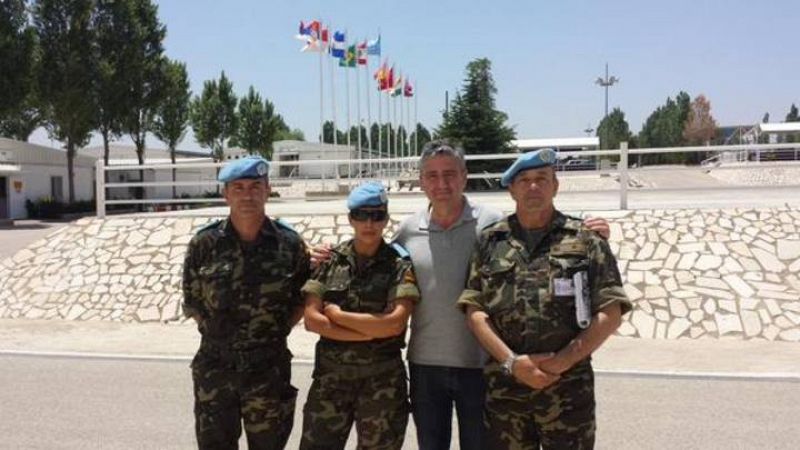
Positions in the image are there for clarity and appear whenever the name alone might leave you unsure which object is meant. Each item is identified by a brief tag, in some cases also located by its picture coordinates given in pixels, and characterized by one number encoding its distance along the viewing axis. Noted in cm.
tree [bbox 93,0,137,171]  3550
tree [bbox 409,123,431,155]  8074
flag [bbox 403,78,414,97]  5705
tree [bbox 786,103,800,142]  10674
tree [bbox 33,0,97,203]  3397
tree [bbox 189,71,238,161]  4891
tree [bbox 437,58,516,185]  3384
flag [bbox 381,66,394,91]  4581
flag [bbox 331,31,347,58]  3698
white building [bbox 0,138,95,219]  3208
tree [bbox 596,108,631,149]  8100
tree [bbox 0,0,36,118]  2961
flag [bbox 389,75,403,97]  4744
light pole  6975
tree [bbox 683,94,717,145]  8175
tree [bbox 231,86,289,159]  5219
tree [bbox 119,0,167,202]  3700
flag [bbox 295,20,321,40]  3456
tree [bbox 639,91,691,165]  8306
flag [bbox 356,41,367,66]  3941
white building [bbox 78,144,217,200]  3836
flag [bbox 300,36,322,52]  3447
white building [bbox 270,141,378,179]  4516
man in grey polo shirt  299
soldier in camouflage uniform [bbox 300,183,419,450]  294
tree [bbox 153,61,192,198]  4431
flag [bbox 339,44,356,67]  3820
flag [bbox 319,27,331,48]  3525
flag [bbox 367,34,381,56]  4097
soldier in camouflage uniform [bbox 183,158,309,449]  306
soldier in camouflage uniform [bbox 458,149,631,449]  267
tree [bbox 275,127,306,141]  10374
